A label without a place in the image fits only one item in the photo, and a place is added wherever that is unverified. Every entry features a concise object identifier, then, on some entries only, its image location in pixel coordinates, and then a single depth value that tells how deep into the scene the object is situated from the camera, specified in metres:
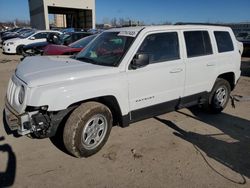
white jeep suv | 2.48
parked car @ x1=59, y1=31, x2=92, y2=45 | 10.32
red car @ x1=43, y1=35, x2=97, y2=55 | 6.87
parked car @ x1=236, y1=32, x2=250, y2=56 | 12.07
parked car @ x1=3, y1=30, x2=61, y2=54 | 12.34
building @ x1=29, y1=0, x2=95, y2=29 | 30.77
